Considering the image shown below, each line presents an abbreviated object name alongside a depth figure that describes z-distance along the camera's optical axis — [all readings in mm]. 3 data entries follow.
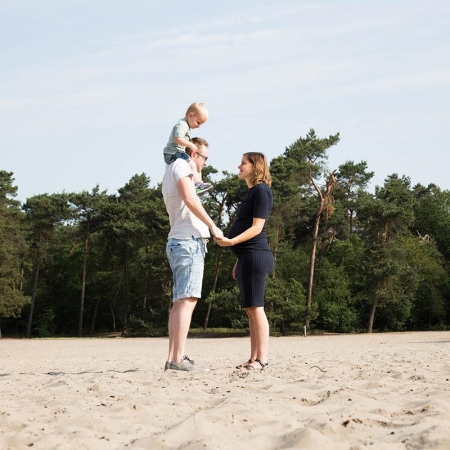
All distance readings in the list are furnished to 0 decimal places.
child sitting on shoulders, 6766
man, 6523
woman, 6672
